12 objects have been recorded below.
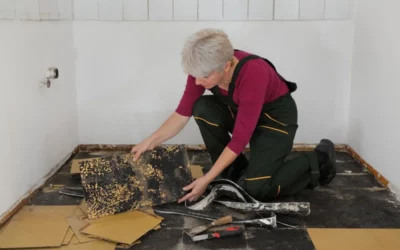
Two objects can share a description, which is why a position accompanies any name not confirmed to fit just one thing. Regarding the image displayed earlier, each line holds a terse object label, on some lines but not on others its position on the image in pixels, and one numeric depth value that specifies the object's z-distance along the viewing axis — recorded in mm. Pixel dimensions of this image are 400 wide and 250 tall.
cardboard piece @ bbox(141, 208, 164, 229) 2029
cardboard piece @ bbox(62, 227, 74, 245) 1820
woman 1947
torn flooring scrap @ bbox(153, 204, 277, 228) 1943
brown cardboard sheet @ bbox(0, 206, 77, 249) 1812
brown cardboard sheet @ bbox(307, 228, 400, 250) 1788
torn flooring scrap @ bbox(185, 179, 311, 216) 2014
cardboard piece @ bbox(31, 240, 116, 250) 1775
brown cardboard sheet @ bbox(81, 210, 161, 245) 1837
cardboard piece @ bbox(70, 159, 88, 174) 2596
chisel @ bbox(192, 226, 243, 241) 1837
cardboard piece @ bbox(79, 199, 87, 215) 2109
